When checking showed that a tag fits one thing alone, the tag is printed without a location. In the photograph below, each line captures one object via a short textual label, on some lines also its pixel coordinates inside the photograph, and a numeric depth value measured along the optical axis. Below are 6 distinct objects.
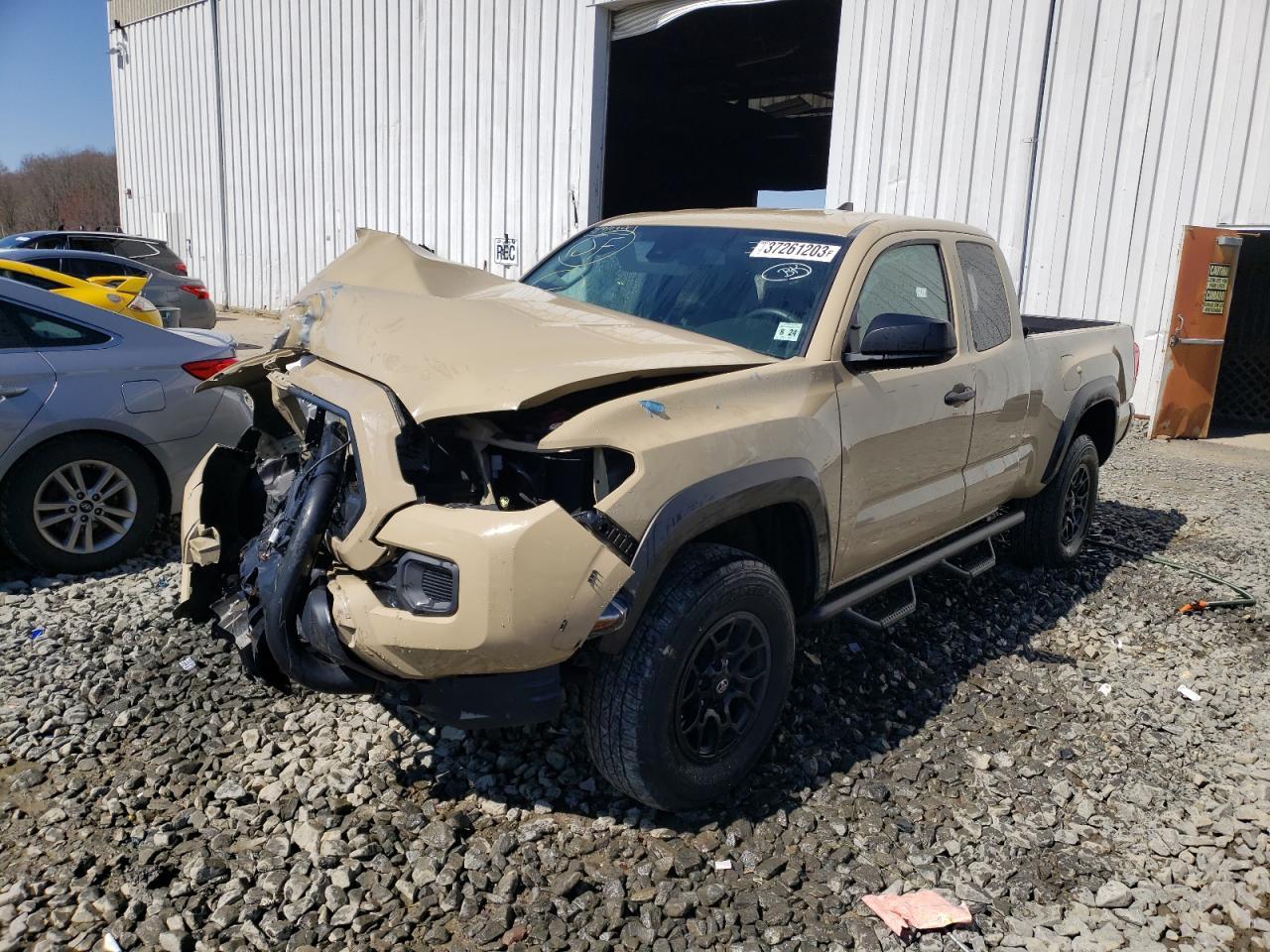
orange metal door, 9.88
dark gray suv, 15.69
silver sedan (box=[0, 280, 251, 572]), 4.62
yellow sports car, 8.57
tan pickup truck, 2.58
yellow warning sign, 9.95
